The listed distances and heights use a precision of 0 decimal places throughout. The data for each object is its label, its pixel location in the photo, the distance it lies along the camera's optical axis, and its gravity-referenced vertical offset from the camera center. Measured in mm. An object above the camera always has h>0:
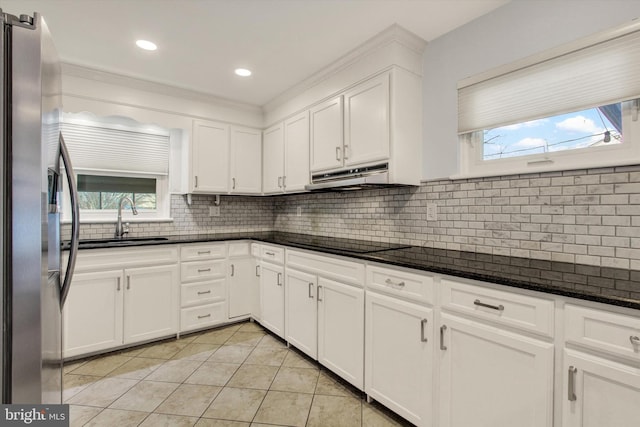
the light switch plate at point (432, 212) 2207 +6
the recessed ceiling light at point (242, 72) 2695 +1250
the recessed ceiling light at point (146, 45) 2246 +1240
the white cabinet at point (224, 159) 3223 +587
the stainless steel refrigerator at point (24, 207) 826 +16
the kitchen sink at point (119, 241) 2606 -264
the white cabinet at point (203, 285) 2922 -711
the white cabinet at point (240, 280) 3170 -704
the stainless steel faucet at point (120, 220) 2979 -75
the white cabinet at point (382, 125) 2139 +648
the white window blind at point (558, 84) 1450 +708
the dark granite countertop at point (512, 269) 1087 -264
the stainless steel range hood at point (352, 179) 2148 +262
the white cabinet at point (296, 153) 2938 +594
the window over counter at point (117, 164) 2906 +480
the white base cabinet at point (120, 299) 2418 -730
